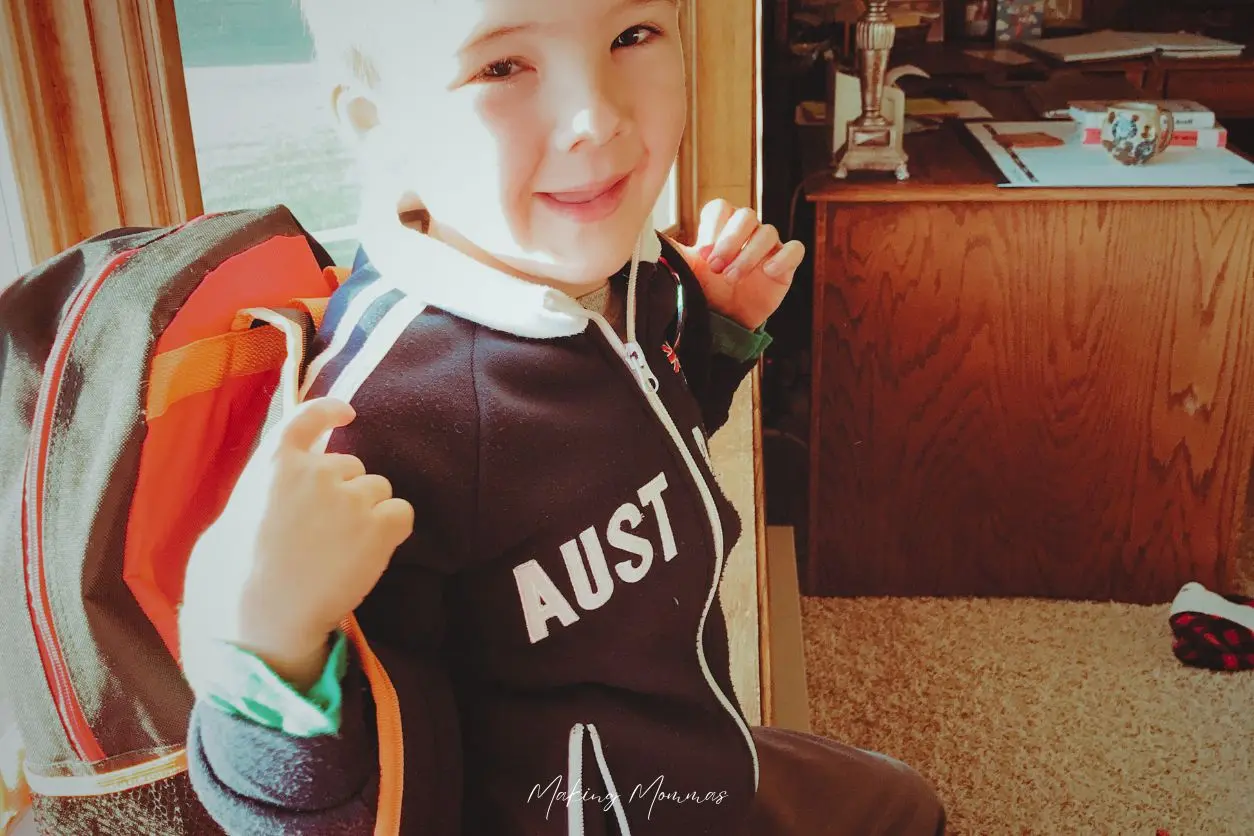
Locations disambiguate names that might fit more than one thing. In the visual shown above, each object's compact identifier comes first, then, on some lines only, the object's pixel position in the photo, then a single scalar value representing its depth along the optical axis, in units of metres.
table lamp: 1.62
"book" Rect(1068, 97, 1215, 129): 1.73
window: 0.96
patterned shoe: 1.62
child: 0.49
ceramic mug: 1.62
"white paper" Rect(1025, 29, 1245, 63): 2.35
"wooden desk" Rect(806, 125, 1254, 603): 1.59
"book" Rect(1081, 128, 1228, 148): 1.72
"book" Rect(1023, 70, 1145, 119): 2.09
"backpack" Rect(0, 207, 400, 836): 0.56
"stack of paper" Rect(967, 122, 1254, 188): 1.55
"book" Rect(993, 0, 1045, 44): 2.79
